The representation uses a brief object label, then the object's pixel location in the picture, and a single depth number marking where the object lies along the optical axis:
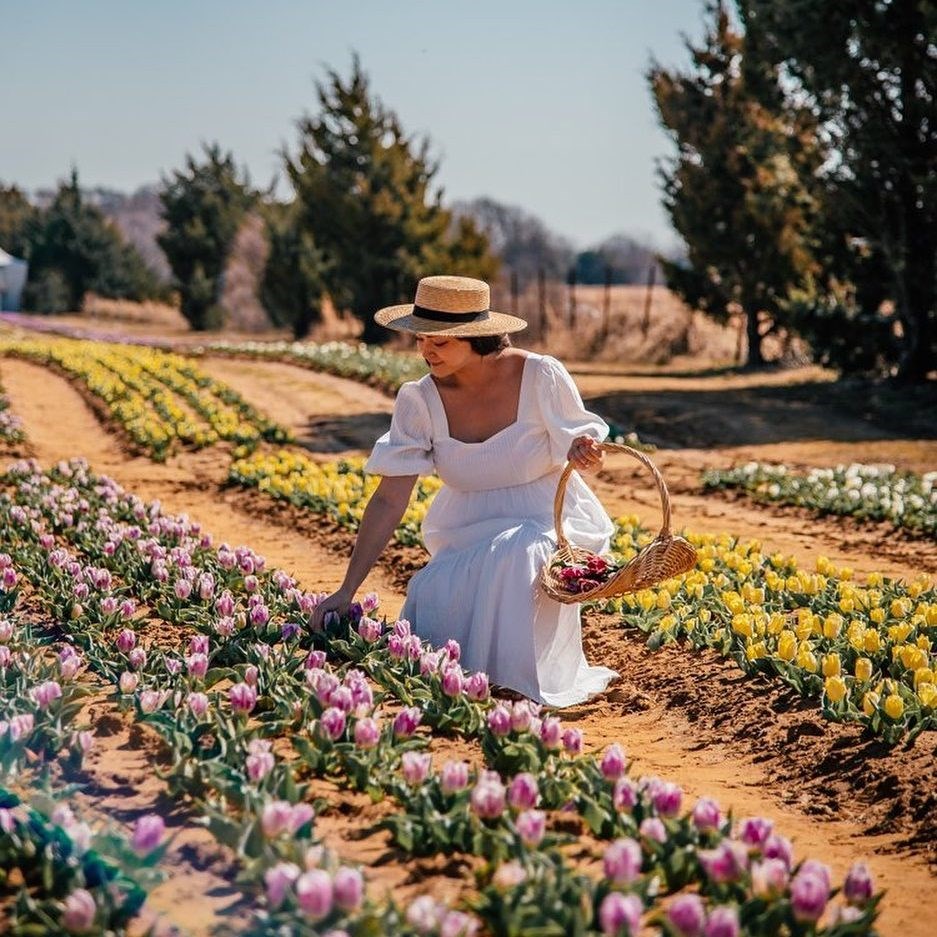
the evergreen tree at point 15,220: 48.59
